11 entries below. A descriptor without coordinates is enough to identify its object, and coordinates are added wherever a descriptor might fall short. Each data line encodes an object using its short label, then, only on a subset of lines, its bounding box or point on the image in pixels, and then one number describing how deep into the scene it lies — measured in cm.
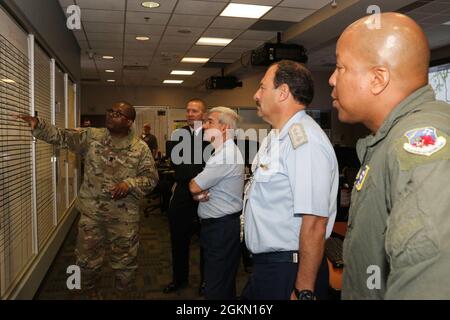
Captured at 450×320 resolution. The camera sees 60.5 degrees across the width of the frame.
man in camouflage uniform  303
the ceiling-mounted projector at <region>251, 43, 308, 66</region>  620
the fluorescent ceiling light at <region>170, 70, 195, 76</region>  1027
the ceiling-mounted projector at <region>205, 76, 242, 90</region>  987
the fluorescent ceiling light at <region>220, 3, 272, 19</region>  499
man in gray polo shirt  246
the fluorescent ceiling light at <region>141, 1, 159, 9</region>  479
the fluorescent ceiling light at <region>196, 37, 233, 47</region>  682
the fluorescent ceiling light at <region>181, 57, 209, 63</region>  866
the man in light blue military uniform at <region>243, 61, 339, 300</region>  148
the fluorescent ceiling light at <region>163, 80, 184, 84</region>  1204
